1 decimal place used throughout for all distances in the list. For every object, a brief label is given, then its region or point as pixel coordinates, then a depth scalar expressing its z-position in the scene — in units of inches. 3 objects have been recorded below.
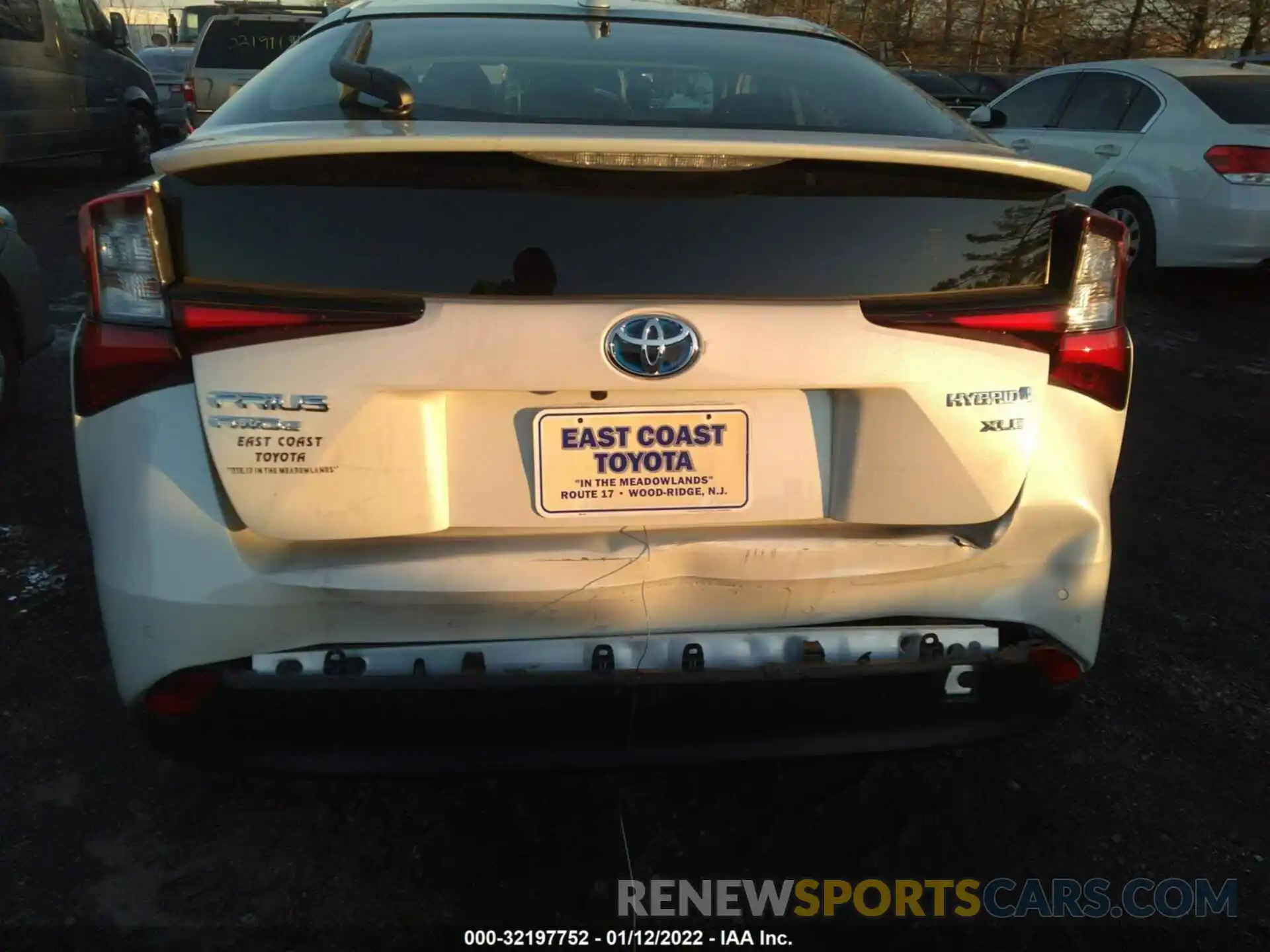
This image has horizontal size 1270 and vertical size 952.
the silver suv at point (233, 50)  484.7
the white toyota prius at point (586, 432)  70.2
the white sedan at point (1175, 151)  275.1
